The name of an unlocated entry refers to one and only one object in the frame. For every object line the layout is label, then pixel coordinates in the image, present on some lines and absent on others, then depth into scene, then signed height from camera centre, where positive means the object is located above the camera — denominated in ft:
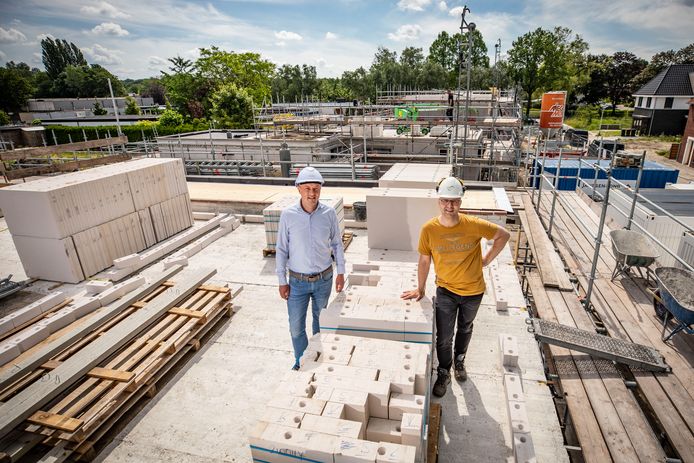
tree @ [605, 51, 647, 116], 222.07 +10.67
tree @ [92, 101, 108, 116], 183.36 +6.28
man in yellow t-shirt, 12.08 -5.05
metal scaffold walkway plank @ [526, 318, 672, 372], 14.33 -9.80
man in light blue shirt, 14.11 -5.31
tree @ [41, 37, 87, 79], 336.10 +62.78
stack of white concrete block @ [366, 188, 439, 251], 22.33 -6.29
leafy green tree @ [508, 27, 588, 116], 200.34 +20.30
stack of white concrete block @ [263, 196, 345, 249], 26.25 -6.77
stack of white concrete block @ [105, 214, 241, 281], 25.96 -9.59
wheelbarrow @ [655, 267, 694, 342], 15.12 -8.60
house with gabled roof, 134.31 -2.76
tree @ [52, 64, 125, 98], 280.72 +30.79
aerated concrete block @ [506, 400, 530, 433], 11.75 -9.91
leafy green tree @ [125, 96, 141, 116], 186.70 +6.77
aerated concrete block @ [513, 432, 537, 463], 10.83 -9.96
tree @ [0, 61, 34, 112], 176.45 +18.49
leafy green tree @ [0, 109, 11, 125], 149.48 +4.49
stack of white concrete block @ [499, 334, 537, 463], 11.07 -9.94
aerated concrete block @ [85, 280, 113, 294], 22.79 -9.50
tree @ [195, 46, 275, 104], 154.61 +19.87
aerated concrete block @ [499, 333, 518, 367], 14.92 -9.72
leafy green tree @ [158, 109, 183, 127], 130.72 +0.58
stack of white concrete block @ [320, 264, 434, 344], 11.59 -6.40
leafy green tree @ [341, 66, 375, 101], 221.25 +15.47
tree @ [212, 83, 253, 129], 116.16 +3.03
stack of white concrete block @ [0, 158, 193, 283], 23.13 -5.95
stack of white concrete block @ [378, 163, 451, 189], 25.09 -4.82
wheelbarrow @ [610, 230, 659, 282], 20.22 -8.33
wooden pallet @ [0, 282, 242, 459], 12.37 -9.47
